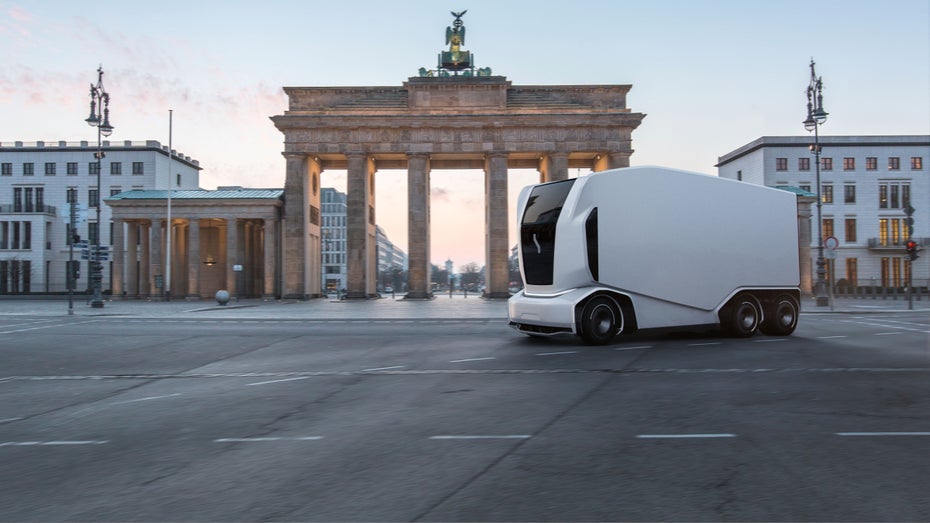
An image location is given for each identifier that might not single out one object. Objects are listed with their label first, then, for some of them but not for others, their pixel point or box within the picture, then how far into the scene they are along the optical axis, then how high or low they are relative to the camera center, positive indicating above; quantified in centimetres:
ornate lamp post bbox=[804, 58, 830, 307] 3253 +798
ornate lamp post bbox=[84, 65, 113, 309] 3406 +850
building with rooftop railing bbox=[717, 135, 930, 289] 6906 +940
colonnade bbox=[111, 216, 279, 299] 5134 +144
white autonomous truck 1415 +38
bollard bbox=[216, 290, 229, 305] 3744 -137
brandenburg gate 4959 +1104
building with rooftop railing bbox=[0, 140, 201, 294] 7562 +1105
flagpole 4697 +54
